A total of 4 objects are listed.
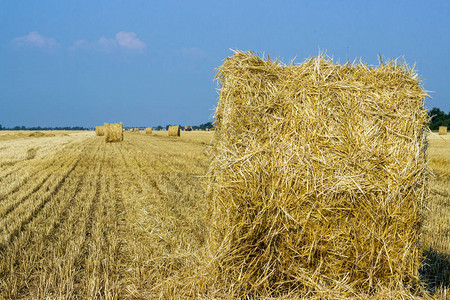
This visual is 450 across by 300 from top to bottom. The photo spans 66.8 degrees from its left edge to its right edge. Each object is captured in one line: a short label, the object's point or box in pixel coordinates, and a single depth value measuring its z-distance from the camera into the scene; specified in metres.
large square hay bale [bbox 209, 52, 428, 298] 3.50
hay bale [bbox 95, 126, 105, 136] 47.79
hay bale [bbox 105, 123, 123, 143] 28.69
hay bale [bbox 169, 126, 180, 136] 42.28
